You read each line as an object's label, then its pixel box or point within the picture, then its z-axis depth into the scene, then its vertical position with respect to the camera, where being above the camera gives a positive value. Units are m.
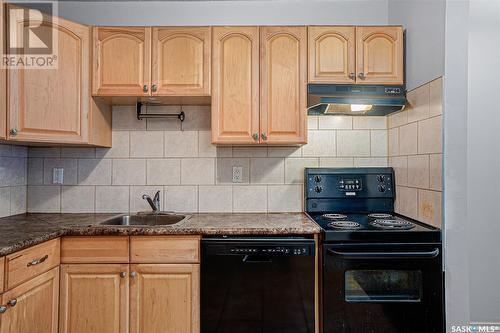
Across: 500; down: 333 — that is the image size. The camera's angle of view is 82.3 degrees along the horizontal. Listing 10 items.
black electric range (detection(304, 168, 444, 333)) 1.59 -0.64
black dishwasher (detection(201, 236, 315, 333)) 1.63 -0.69
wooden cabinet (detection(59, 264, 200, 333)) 1.64 -0.77
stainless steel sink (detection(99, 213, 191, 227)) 2.13 -0.40
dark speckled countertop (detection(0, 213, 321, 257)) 1.50 -0.37
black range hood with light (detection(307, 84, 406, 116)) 1.89 +0.47
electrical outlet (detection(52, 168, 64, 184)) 2.21 -0.08
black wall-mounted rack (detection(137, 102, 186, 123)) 2.21 +0.39
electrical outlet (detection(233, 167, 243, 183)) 2.25 -0.06
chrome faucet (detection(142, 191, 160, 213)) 2.06 -0.27
